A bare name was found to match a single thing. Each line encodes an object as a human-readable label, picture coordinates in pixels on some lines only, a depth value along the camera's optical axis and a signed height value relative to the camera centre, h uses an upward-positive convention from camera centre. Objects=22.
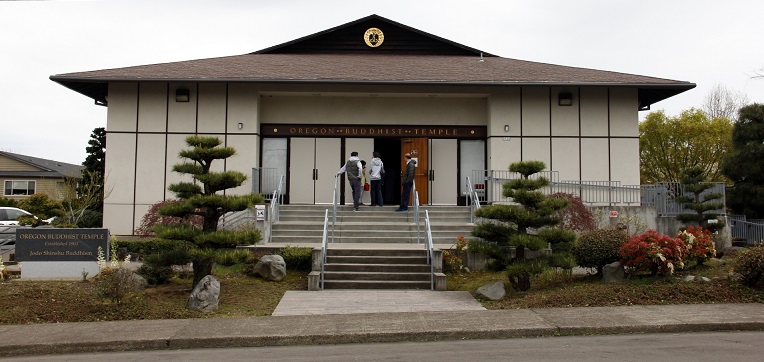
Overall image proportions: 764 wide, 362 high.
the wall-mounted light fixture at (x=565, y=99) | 19.92 +3.46
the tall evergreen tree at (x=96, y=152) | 26.38 +2.20
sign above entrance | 20.67 +2.48
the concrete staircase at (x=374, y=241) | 12.80 -0.98
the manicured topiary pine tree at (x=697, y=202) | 16.78 +0.11
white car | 27.77 -0.57
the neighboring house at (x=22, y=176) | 45.59 +1.94
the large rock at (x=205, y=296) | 10.27 -1.58
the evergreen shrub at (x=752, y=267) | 10.63 -1.07
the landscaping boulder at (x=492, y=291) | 11.20 -1.60
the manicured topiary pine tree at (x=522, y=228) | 11.39 -0.46
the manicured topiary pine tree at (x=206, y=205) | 11.17 -0.04
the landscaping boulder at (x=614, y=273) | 11.89 -1.31
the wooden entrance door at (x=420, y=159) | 20.66 +1.53
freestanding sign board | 12.91 -1.05
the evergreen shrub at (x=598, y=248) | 12.10 -0.86
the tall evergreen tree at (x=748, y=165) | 23.03 +1.59
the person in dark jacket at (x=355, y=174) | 17.94 +0.88
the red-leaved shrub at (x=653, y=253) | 11.23 -0.88
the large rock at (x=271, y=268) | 13.06 -1.39
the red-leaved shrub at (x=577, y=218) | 16.31 -0.34
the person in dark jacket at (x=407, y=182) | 17.72 +0.63
